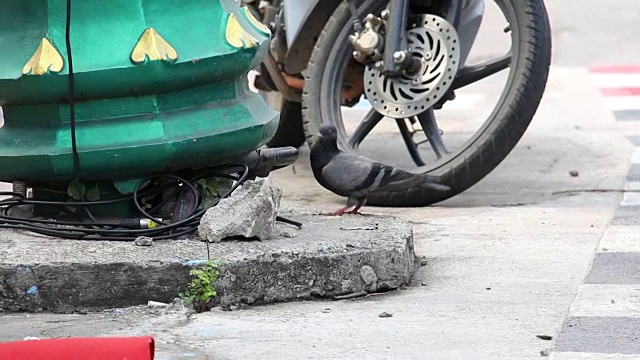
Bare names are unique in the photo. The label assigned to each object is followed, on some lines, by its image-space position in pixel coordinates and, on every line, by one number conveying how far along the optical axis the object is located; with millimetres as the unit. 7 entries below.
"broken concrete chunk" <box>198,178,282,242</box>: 8687
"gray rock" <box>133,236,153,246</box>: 8625
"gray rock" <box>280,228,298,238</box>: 9070
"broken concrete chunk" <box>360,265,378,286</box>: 8648
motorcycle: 11945
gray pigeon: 10727
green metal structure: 8859
